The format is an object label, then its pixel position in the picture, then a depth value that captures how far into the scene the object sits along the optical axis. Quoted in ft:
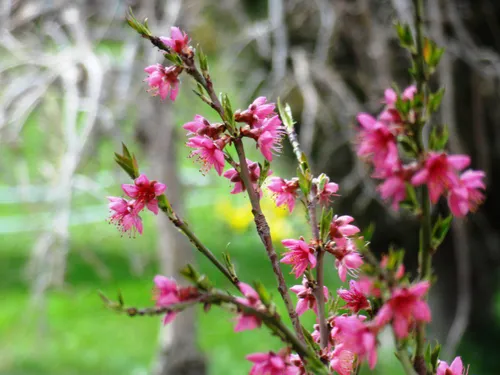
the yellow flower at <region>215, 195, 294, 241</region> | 18.99
